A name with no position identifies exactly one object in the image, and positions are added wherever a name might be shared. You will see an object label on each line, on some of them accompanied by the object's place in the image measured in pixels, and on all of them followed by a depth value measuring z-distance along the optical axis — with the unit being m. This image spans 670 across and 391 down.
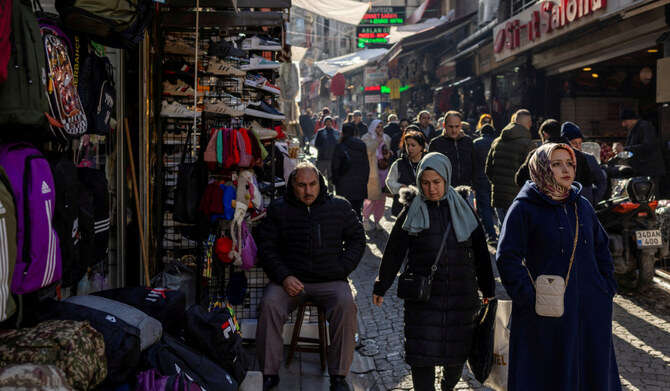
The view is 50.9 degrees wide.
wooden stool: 5.50
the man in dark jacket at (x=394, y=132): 14.12
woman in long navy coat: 3.89
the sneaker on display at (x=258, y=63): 6.82
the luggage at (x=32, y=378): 2.66
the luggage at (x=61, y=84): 3.35
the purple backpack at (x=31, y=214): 3.02
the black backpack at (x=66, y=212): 3.32
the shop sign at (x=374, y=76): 34.56
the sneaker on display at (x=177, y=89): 6.54
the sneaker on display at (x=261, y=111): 6.68
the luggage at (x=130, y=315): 3.62
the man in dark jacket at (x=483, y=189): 10.45
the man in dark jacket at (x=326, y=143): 16.73
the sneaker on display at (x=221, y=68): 6.62
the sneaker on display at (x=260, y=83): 6.78
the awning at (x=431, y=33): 21.42
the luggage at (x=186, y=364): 3.63
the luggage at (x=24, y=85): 2.94
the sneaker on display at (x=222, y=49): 6.58
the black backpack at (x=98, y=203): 3.96
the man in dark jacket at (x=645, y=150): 10.39
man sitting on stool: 5.09
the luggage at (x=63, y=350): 2.90
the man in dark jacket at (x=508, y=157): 8.78
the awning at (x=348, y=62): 26.70
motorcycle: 7.55
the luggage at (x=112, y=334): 3.34
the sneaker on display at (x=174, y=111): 6.39
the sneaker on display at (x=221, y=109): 6.47
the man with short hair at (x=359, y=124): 16.41
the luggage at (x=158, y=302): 3.98
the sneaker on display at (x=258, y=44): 6.75
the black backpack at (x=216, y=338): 4.05
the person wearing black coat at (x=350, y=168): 11.07
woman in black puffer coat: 4.42
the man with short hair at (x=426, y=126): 13.26
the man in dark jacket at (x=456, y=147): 9.03
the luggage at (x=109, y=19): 3.55
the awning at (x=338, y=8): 12.93
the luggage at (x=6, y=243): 2.73
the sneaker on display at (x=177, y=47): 6.59
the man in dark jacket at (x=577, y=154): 7.03
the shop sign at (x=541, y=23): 11.86
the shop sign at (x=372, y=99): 34.19
